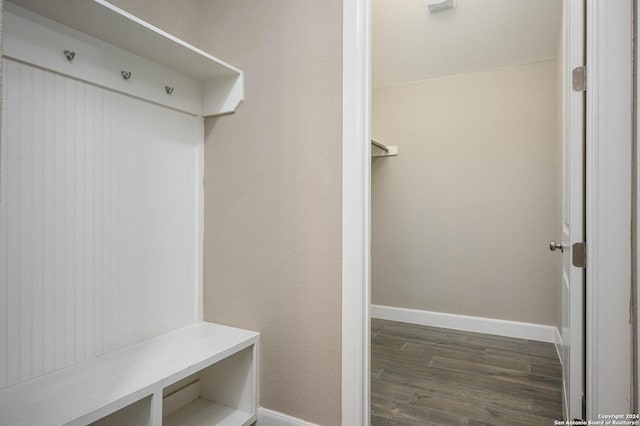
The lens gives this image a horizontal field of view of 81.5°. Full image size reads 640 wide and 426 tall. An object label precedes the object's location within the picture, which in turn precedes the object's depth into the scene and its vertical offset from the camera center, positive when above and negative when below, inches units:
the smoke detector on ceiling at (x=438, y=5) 92.8 +53.2
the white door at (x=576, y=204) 52.1 +1.4
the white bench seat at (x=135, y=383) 42.4 -22.2
